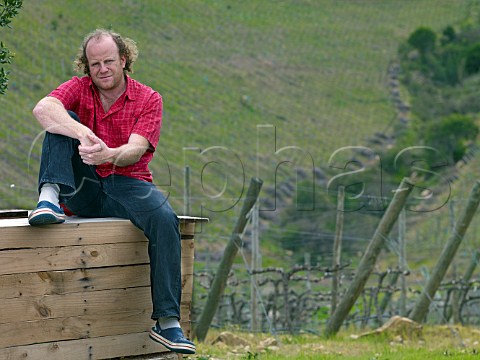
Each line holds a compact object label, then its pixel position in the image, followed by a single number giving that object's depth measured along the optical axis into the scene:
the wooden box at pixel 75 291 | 6.95
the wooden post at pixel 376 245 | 13.95
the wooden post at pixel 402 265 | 17.13
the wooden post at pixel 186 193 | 17.08
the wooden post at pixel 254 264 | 17.03
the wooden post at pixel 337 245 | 17.93
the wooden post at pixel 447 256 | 14.26
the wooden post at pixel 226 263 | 13.76
